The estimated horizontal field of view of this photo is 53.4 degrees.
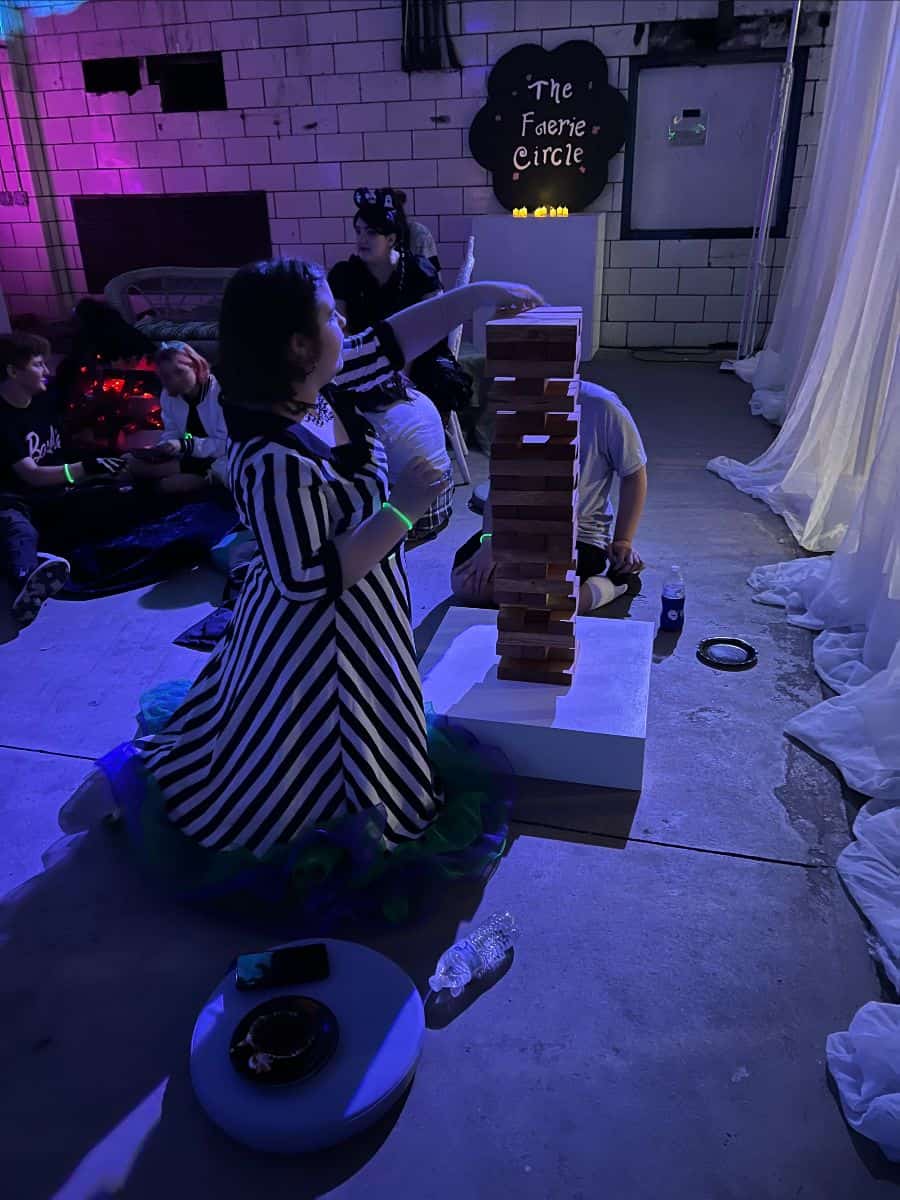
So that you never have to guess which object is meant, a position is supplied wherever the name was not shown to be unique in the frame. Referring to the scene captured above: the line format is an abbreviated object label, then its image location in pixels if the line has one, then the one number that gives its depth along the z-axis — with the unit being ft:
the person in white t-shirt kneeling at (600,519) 8.70
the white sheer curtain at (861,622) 6.96
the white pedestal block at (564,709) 6.83
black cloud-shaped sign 20.12
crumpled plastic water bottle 5.24
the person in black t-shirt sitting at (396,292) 13.29
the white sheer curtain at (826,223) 13.50
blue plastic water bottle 9.19
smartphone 4.90
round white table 4.27
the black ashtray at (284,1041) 4.43
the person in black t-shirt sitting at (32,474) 10.81
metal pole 18.40
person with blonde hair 11.87
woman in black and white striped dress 5.05
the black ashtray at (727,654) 8.59
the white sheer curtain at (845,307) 10.23
